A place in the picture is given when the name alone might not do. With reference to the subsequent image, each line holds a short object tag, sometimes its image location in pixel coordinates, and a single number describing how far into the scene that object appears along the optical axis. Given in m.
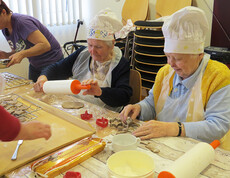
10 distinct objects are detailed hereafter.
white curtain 3.60
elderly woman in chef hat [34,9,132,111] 1.59
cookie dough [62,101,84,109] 1.41
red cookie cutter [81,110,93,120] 1.26
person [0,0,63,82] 2.00
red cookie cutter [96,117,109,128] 1.16
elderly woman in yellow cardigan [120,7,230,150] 1.08
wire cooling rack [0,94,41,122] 1.22
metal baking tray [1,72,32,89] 1.83
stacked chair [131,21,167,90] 2.61
